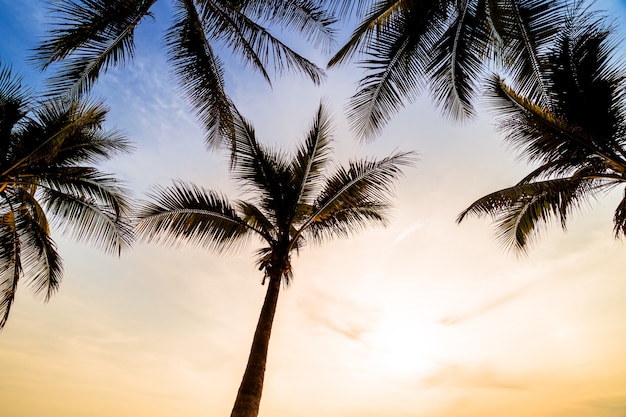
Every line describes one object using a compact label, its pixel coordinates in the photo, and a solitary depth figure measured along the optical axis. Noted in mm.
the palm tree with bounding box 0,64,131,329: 7012
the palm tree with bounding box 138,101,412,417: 7613
